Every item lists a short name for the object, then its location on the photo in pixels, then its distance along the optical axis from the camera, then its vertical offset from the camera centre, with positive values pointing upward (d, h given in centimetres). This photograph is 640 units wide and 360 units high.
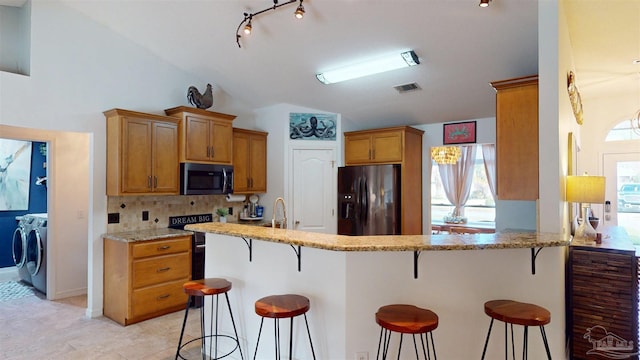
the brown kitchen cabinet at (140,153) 373 +33
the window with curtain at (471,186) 689 -6
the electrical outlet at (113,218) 391 -39
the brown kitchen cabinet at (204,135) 419 +60
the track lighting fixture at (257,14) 287 +153
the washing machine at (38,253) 444 -90
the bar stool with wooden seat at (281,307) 198 -72
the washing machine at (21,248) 478 -90
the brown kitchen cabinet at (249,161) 495 +31
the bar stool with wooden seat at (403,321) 178 -72
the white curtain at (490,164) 682 +37
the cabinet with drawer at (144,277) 353 -99
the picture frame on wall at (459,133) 465 +67
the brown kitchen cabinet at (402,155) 463 +38
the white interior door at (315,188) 509 -7
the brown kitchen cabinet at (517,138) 264 +34
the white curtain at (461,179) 710 +8
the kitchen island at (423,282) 213 -63
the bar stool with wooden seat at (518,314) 188 -72
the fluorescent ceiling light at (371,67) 349 +123
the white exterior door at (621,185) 507 -3
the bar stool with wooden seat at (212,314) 243 -103
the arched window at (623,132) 509 +74
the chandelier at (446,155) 575 +46
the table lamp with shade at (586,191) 263 -6
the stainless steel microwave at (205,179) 419 +5
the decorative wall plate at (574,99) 327 +89
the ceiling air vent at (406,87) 402 +111
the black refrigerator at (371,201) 459 -24
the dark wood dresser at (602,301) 244 -84
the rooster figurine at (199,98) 436 +106
